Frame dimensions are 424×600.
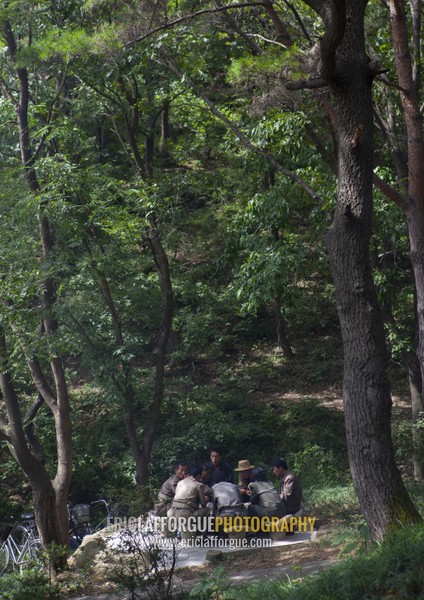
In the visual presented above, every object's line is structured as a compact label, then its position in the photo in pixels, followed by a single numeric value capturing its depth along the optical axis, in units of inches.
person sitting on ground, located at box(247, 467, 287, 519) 436.0
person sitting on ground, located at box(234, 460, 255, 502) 493.4
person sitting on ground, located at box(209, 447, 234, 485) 529.7
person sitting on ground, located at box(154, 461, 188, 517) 436.1
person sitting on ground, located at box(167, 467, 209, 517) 430.0
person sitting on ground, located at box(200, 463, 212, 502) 515.3
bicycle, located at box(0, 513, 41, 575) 427.8
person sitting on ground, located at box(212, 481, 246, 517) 429.7
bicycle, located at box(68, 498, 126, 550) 557.9
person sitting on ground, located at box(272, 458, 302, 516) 446.3
